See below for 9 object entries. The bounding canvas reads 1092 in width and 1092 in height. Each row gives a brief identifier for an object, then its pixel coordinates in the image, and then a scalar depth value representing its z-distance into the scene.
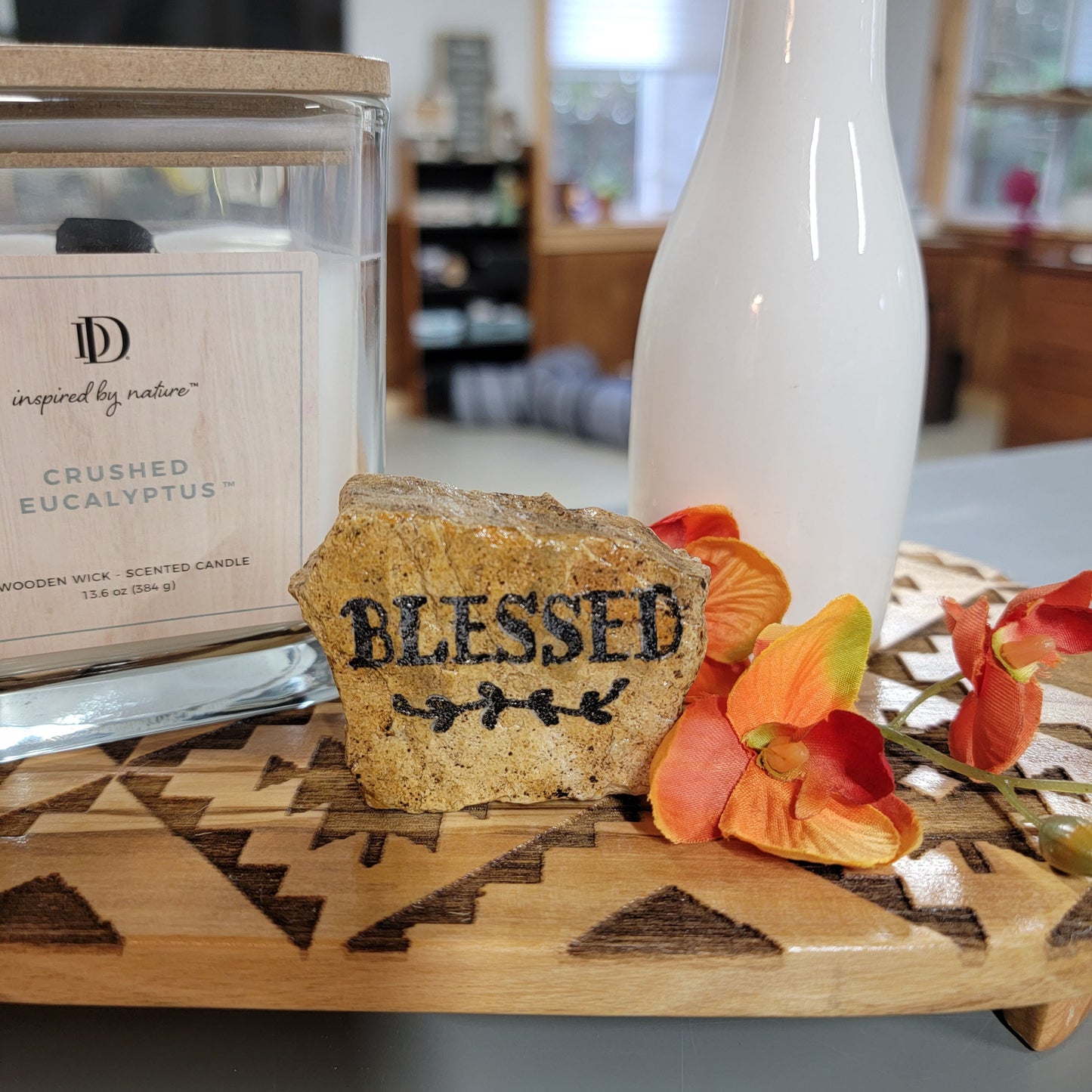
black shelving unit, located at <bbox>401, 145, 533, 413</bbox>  2.77
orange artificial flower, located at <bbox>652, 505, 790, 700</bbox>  0.36
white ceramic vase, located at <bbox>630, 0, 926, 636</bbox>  0.37
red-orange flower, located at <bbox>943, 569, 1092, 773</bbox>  0.33
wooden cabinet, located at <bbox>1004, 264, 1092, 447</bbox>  2.24
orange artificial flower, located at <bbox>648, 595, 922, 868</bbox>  0.30
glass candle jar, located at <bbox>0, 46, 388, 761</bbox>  0.32
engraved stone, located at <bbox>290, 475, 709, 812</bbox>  0.31
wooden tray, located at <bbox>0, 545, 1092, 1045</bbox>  0.27
